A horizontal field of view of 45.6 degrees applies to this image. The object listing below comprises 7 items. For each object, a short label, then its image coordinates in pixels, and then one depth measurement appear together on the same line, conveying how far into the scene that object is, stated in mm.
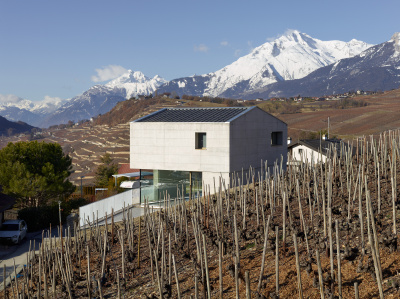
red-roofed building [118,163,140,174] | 68188
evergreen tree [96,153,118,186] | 66812
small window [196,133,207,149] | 29958
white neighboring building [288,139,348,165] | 46844
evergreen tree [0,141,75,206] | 37062
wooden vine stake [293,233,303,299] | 8086
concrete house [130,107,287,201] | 29250
